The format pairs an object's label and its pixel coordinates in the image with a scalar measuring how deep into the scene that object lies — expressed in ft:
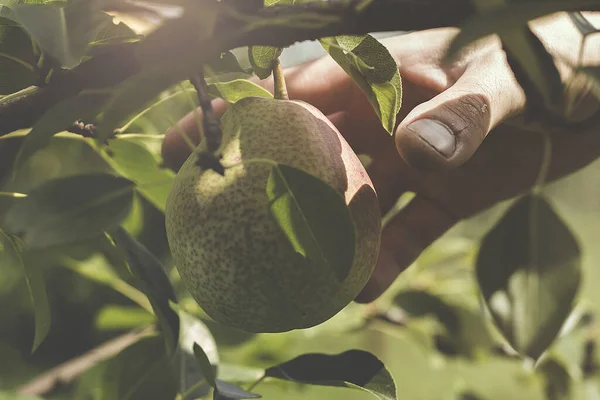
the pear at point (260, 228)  1.27
